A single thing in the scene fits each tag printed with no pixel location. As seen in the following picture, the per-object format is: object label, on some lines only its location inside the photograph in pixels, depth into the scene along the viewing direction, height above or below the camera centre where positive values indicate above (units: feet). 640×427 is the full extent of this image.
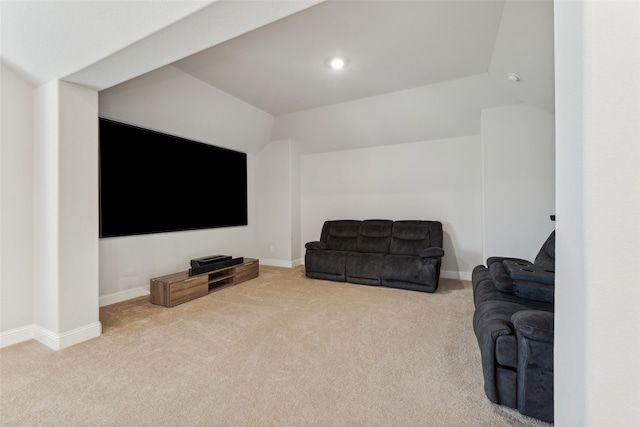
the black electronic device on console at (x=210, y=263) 11.68 -2.36
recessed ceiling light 9.59 +5.34
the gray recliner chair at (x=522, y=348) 4.59 -2.46
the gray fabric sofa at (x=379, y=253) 12.15 -2.18
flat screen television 10.38 +1.36
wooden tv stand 10.34 -3.03
